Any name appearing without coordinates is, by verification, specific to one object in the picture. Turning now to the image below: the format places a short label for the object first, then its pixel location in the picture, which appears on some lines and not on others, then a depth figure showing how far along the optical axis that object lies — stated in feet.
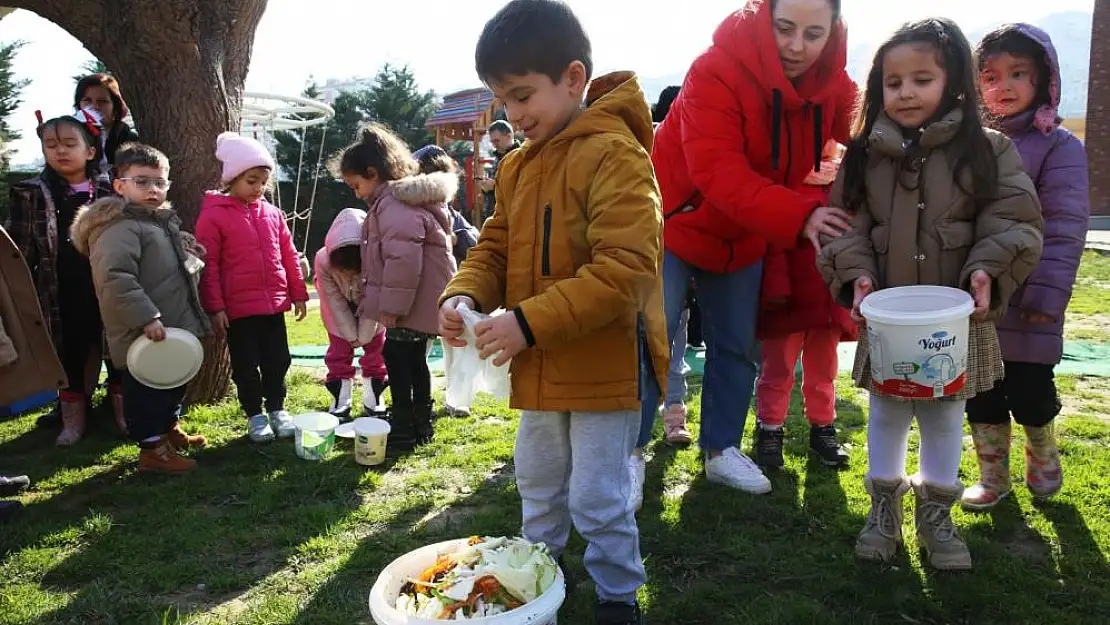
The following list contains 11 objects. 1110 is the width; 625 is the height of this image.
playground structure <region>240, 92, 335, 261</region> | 33.50
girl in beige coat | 7.40
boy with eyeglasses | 11.68
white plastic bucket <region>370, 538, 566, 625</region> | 5.33
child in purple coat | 8.71
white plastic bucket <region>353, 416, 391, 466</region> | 12.17
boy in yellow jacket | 6.11
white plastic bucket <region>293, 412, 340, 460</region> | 12.66
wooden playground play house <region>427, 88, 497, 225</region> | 56.90
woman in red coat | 8.74
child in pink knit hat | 13.71
